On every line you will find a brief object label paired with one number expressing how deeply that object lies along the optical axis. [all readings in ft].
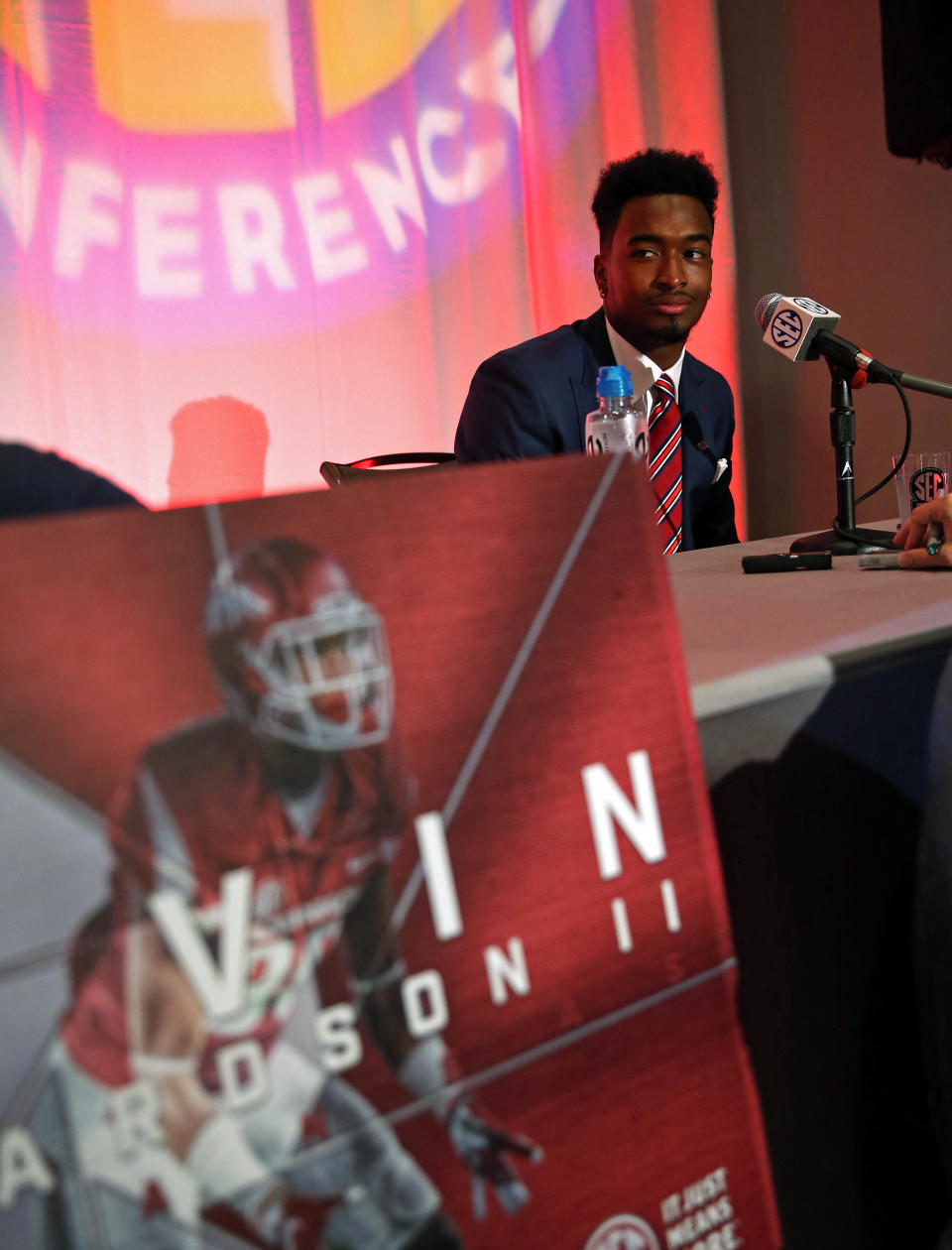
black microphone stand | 4.09
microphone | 4.08
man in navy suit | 5.55
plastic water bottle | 4.87
